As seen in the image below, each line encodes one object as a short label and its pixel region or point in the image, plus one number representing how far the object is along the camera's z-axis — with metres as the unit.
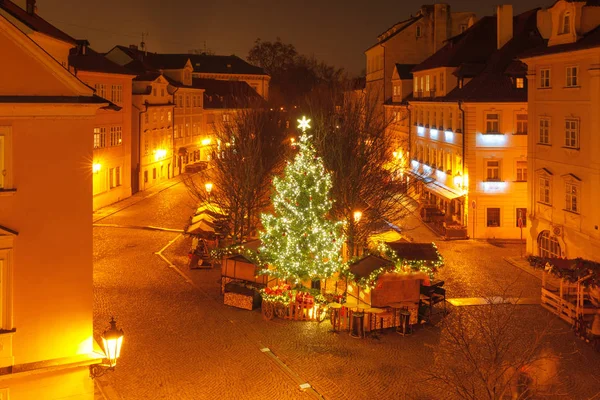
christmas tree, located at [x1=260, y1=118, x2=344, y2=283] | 22.92
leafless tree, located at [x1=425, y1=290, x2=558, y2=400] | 10.29
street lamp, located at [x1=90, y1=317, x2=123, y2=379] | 10.65
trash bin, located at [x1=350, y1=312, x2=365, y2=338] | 19.53
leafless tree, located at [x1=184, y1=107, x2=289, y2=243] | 31.61
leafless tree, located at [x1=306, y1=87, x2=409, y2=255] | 27.08
